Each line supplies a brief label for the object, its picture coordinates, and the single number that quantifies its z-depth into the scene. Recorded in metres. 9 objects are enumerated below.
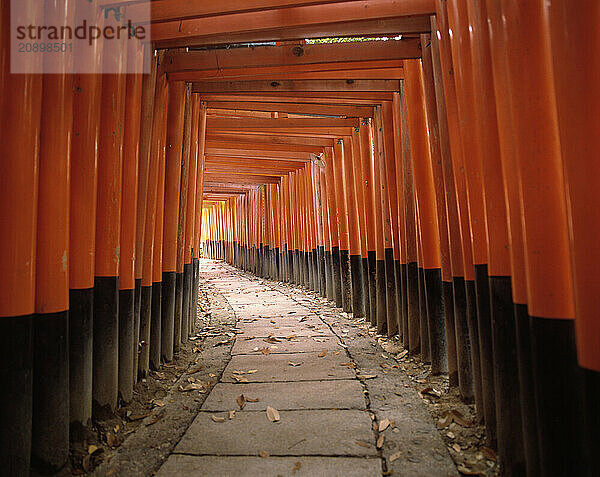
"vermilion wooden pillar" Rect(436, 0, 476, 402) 2.74
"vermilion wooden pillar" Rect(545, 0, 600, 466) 1.34
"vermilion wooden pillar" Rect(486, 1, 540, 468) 1.81
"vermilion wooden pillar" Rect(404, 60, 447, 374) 3.62
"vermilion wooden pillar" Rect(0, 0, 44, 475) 1.86
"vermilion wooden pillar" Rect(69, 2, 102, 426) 2.37
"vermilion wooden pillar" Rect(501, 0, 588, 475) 1.58
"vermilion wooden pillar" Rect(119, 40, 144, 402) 3.00
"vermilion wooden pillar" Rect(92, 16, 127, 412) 2.68
